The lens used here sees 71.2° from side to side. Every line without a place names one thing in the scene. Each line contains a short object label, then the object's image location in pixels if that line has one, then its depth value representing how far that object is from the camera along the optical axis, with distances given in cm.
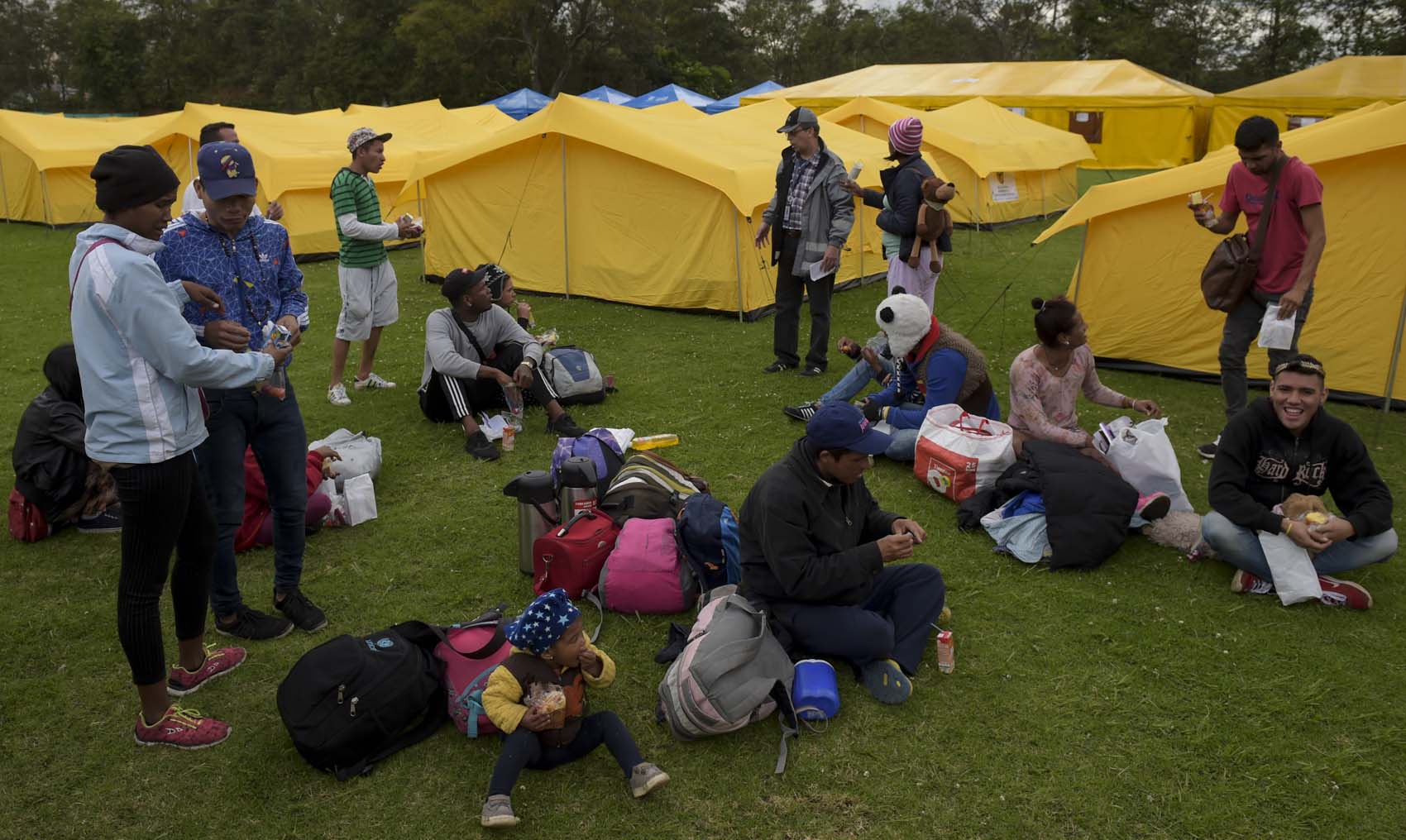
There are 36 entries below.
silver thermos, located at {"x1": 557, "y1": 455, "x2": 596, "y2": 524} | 507
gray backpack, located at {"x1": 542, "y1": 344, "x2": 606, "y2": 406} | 772
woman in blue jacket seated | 611
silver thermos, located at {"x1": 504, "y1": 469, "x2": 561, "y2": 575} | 498
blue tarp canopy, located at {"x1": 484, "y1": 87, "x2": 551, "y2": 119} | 3184
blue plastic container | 379
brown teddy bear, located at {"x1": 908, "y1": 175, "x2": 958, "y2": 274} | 756
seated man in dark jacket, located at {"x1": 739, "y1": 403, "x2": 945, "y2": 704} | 372
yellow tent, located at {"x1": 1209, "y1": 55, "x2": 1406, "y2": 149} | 2464
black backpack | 350
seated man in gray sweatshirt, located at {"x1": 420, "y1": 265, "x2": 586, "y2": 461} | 693
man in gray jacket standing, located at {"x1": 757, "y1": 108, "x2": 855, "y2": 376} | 800
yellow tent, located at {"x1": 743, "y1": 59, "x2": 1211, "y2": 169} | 2695
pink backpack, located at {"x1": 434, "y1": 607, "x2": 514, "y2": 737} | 368
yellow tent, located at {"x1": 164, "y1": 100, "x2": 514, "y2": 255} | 1481
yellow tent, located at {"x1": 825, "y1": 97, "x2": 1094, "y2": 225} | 1745
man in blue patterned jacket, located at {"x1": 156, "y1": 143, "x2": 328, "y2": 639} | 375
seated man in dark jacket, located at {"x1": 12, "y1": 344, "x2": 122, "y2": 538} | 526
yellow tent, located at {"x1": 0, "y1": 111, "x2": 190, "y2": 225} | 1867
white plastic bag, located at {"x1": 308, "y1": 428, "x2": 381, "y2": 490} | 602
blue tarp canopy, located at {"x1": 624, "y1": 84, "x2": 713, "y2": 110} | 3053
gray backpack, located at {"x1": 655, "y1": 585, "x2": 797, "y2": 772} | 363
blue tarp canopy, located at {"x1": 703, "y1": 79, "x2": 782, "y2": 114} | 2972
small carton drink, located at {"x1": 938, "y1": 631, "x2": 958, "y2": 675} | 414
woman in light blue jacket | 304
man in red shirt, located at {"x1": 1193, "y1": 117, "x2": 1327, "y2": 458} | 580
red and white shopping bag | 562
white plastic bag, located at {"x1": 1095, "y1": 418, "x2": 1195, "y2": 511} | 537
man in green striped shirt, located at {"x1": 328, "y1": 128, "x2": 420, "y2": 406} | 755
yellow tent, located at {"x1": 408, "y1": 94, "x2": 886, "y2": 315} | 1055
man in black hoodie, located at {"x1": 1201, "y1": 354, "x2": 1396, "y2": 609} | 448
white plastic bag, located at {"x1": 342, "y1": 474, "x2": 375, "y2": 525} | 562
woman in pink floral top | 545
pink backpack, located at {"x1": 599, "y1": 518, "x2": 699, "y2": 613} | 455
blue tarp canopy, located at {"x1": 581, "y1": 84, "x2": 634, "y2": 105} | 3216
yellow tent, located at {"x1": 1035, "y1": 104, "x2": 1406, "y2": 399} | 722
